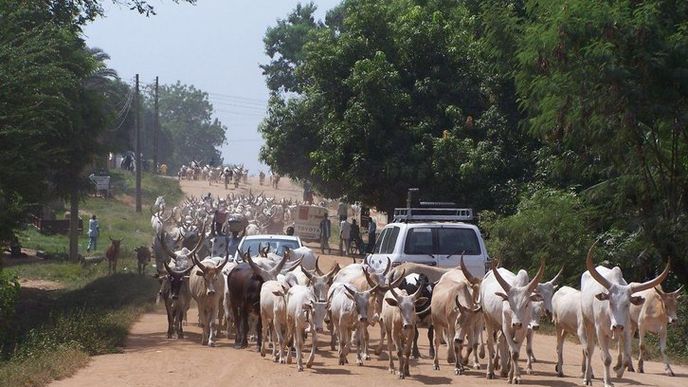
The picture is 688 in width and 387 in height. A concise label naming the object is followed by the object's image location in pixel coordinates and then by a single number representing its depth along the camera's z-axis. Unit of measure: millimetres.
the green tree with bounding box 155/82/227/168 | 141125
